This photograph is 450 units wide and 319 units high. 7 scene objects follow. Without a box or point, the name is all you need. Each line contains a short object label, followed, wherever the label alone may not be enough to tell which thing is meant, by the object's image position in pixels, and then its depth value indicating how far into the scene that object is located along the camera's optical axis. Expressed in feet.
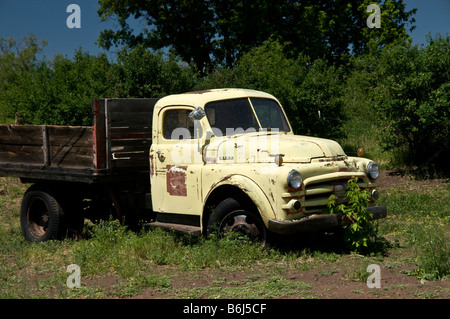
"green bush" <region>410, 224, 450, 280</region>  18.69
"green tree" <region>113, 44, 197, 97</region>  47.83
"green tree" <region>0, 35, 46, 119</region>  52.06
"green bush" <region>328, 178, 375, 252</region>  20.92
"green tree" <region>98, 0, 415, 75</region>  86.89
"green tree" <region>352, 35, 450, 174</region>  41.50
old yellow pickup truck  20.79
